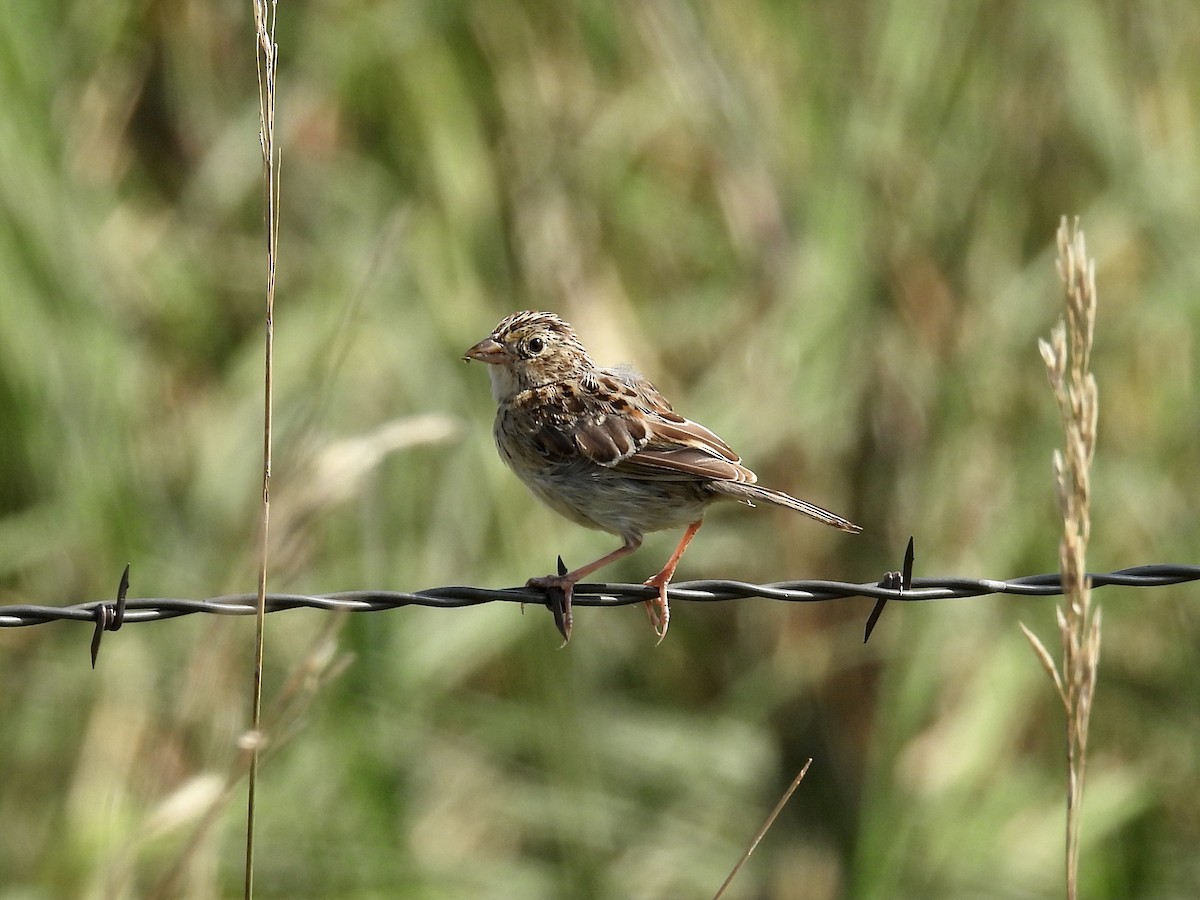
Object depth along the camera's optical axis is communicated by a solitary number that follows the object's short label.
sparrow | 9.76
